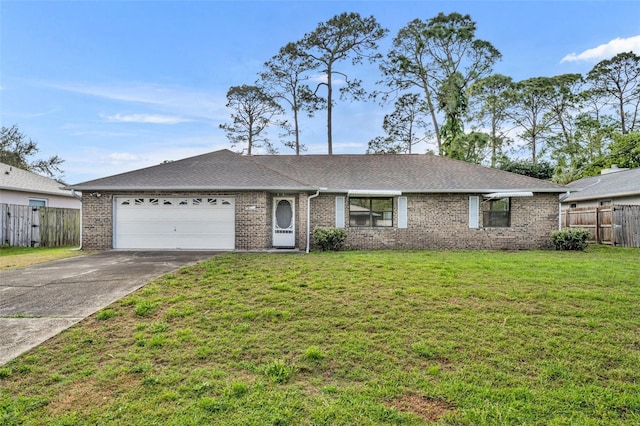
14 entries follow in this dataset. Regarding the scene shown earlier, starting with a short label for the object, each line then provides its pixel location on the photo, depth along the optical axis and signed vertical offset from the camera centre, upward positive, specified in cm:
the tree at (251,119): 2483 +731
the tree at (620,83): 2522 +1034
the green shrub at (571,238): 1245 -94
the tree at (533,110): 2661 +853
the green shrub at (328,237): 1222 -83
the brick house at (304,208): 1241 +28
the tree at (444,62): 2222 +1074
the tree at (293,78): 2333 +994
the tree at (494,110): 2553 +836
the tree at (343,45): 2194 +1166
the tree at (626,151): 2331 +448
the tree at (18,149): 2898 +604
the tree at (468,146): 2191 +476
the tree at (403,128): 2525 +686
